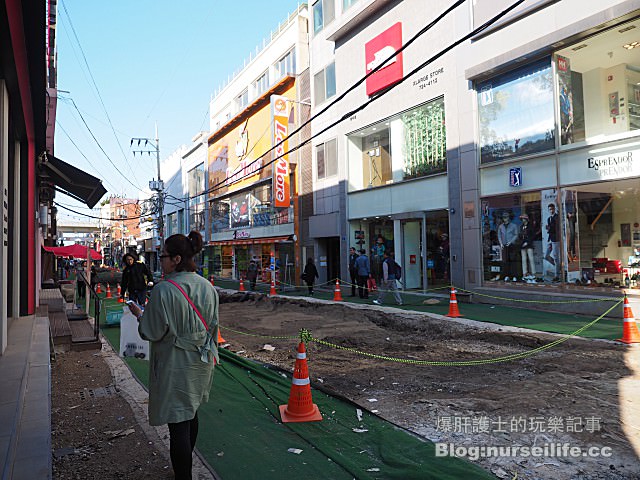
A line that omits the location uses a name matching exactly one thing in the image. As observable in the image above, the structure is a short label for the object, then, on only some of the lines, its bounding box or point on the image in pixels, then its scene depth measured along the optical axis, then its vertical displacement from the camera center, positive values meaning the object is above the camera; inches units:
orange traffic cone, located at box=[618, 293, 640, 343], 315.3 -59.4
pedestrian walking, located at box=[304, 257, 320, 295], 805.9 -34.4
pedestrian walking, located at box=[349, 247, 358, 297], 703.1 -30.9
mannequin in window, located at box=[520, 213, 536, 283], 537.3 -0.2
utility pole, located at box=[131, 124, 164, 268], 1449.9 +253.1
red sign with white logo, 717.9 +329.0
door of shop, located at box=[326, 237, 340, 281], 943.7 -3.8
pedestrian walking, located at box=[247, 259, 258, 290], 917.1 -38.6
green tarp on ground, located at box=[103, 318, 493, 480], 141.0 -68.7
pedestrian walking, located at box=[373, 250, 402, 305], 588.1 -32.7
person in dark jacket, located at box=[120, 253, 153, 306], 474.3 -20.7
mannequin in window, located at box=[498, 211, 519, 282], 556.1 +5.6
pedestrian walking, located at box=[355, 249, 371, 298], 685.3 -27.1
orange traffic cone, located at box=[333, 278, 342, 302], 661.3 -61.2
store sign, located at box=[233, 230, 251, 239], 1249.4 +65.2
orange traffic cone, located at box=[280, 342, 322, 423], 183.5 -60.8
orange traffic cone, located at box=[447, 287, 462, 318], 466.6 -60.7
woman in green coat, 122.6 -27.3
